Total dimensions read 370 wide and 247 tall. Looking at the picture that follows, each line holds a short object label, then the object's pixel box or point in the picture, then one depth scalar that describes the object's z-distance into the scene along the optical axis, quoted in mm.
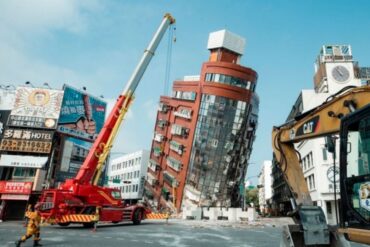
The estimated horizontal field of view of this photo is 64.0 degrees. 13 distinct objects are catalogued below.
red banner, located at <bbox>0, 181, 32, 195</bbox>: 34156
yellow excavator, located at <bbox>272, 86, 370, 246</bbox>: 4980
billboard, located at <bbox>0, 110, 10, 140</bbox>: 39162
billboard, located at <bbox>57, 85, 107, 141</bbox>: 42875
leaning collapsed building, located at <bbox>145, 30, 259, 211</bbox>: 51594
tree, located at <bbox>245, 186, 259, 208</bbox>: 108562
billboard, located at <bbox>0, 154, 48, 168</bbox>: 37000
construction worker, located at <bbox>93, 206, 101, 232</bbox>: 20141
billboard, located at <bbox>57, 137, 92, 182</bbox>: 42906
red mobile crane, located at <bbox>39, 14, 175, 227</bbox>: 19453
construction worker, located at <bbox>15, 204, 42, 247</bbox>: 12766
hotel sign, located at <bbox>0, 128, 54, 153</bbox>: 38156
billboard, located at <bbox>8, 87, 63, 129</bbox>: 40000
